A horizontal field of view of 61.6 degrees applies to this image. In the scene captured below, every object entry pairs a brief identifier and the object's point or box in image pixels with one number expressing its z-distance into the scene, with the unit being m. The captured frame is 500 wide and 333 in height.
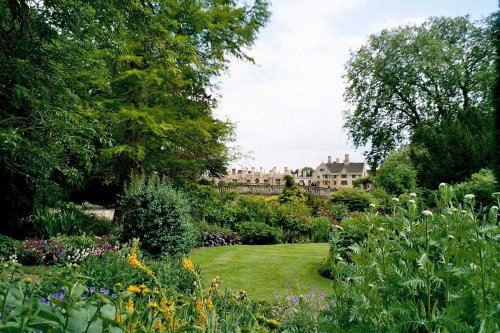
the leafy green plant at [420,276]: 1.56
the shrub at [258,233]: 16.09
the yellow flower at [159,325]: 2.16
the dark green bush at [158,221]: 10.19
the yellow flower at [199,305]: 2.49
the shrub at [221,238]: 14.85
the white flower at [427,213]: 1.51
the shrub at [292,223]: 17.44
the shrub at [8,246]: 9.07
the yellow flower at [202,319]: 2.37
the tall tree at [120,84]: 7.70
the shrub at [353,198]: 22.40
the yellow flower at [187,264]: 2.62
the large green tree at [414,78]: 26.09
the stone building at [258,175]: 76.25
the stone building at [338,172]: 76.31
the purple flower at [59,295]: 3.08
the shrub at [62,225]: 11.92
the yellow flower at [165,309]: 2.04
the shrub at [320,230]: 17.34
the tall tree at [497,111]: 7.10
